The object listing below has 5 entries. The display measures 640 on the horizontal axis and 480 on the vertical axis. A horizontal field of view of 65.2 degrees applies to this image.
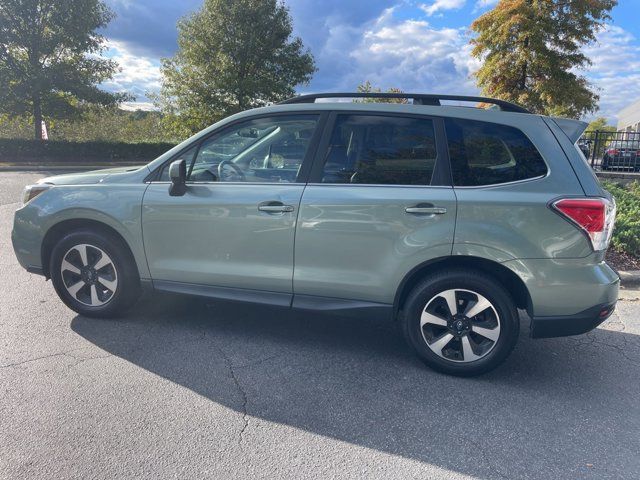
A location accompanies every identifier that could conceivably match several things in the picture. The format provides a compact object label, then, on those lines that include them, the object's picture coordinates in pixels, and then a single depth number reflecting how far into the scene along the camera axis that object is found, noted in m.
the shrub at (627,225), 6.34
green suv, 3.19
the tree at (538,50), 14.64
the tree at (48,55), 21.31
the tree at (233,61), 24.61
